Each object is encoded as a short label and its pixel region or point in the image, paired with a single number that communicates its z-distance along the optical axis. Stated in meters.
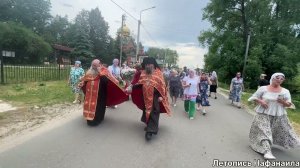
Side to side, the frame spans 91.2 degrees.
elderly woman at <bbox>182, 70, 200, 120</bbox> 4.97
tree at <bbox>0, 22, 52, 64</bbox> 19.77
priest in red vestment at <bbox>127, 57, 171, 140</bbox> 3.49
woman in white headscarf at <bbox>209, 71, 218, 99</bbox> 8.80
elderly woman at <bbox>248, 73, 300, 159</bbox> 3.14
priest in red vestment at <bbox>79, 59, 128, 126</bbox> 3.73
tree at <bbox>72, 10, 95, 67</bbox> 25.43
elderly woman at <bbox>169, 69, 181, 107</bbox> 6.52
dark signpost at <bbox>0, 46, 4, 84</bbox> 7.10
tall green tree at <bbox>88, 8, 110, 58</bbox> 30.35
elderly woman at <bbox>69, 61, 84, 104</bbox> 5.62
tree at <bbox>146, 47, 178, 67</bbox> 60.60
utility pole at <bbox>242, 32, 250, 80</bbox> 14.53
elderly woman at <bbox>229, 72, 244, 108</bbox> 7.31
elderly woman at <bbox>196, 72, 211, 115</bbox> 5.65
